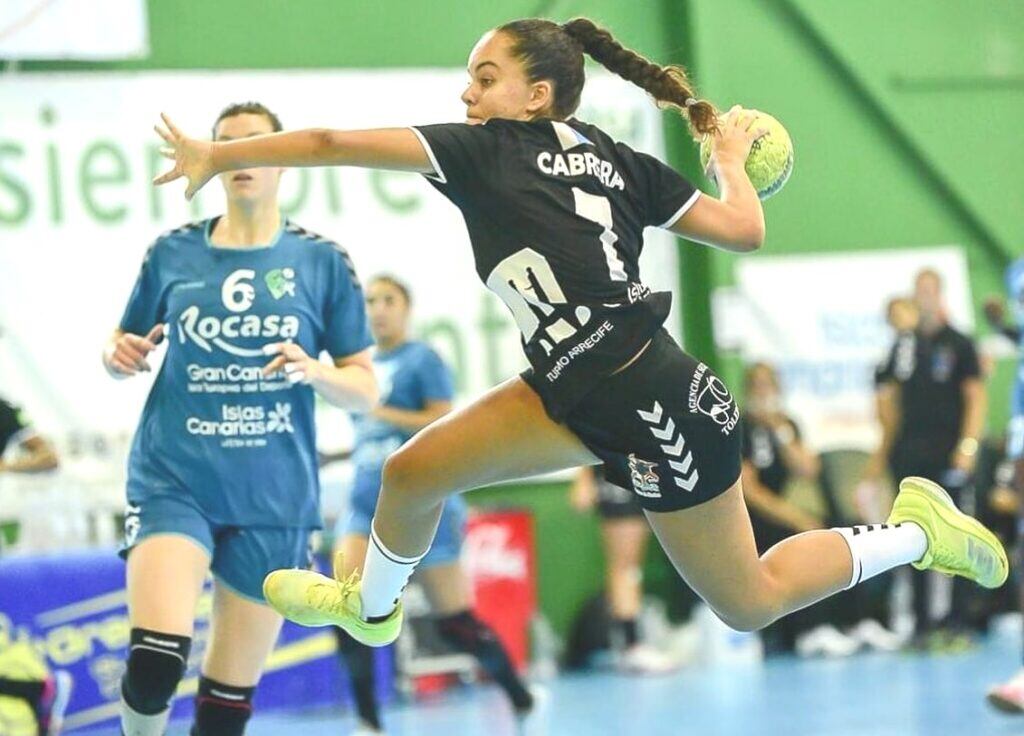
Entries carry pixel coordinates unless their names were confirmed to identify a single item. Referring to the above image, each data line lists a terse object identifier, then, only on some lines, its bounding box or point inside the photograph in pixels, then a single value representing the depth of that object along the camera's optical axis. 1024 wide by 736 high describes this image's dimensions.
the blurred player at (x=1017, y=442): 12.13
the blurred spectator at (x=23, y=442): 11.10
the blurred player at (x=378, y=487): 12.59
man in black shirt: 18.24
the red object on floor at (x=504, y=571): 18.41
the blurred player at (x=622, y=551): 18.69
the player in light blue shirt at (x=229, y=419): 7.88
